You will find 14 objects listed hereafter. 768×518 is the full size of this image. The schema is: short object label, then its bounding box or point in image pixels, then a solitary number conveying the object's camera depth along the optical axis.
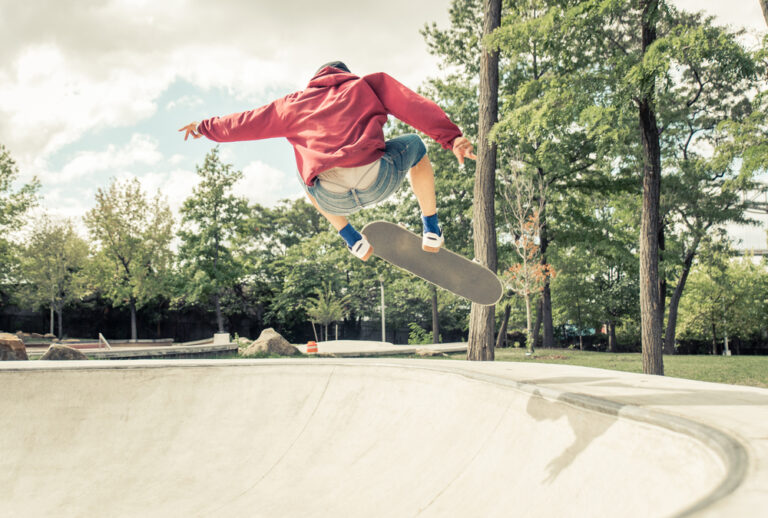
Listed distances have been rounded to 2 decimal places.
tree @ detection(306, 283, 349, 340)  28.99
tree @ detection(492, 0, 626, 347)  8.69
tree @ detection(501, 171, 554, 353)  16.42
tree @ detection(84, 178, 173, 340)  27.80
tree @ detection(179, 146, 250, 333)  28.47
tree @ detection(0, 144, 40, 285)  27.02
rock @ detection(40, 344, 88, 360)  10.99
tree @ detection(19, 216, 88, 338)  27.98
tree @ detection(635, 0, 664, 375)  9.12
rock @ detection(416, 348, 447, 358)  17.72
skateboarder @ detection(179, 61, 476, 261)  3.12
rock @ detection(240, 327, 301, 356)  15.24
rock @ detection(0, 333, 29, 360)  11.09
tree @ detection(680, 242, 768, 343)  28.41
